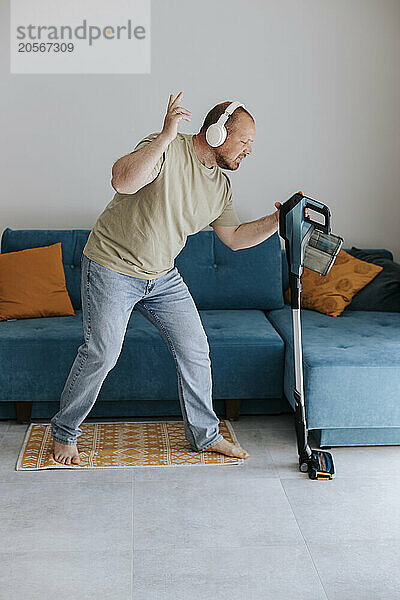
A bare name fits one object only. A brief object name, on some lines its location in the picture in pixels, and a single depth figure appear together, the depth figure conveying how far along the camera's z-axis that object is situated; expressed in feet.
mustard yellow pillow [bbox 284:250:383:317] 11.98
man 8.30
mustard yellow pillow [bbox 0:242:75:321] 11.41
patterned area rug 9.20
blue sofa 9.33
